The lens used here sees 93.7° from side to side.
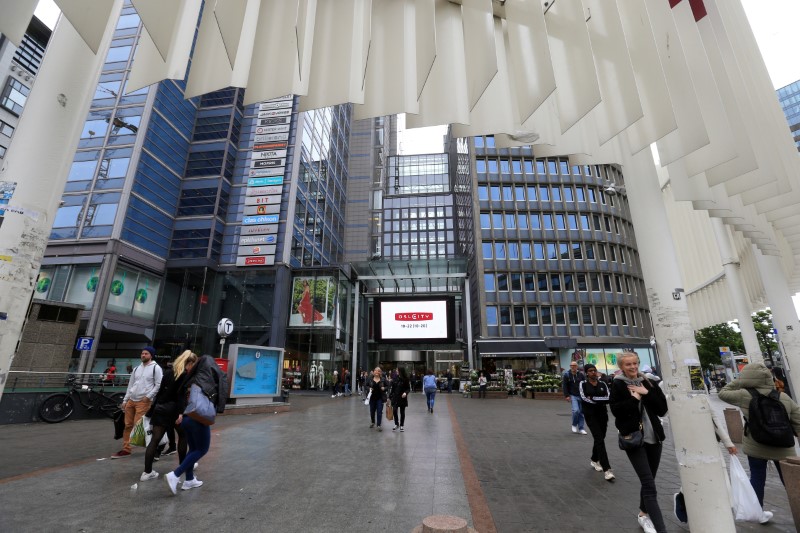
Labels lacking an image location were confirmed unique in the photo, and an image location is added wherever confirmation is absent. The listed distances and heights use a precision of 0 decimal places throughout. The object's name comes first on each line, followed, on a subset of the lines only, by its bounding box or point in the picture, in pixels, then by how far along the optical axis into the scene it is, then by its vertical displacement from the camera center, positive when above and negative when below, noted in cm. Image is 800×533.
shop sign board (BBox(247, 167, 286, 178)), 3186 +1660
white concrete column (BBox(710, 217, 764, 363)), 1096 +283
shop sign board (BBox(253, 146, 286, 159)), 3237 +1834
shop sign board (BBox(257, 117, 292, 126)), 3359 +2188
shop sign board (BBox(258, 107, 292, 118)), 3369 +2263
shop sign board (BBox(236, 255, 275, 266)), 2991 +876
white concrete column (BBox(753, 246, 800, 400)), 744 +123
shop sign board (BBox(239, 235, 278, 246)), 3030 +1048
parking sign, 1525 +123
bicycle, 1073 -85
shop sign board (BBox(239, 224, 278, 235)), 3052 +1135
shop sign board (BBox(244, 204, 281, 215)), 3077 +1303
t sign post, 1727 +209
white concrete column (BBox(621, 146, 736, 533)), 312 +17
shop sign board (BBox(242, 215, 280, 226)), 3064 +1216
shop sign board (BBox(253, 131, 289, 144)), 3300 +2014
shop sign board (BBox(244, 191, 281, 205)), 3098 +1386
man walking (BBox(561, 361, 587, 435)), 1003 -52
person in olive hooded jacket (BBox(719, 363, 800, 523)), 423 -44
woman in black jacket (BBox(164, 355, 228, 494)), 473 -44
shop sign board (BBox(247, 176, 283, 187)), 3153 +1562
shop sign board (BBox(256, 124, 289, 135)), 3338 +2103
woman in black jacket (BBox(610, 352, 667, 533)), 390 -42
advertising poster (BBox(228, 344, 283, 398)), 1458 +14
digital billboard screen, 2530 +354
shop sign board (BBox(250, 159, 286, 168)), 3212 +1745
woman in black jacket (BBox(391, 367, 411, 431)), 1058 -55
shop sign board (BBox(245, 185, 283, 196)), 3120 +1473
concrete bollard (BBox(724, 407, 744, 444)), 848 -113
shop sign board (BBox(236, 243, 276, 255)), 3014 +964
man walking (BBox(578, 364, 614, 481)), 616 -60
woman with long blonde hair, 520 -45
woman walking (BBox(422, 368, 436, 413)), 1556 -57
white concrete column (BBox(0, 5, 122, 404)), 218 +130
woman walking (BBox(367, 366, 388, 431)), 1112 -60
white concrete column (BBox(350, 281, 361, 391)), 2793 +225
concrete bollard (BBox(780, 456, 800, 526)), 369 -106
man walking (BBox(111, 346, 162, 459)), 620 -21
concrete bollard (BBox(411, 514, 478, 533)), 254 -101
